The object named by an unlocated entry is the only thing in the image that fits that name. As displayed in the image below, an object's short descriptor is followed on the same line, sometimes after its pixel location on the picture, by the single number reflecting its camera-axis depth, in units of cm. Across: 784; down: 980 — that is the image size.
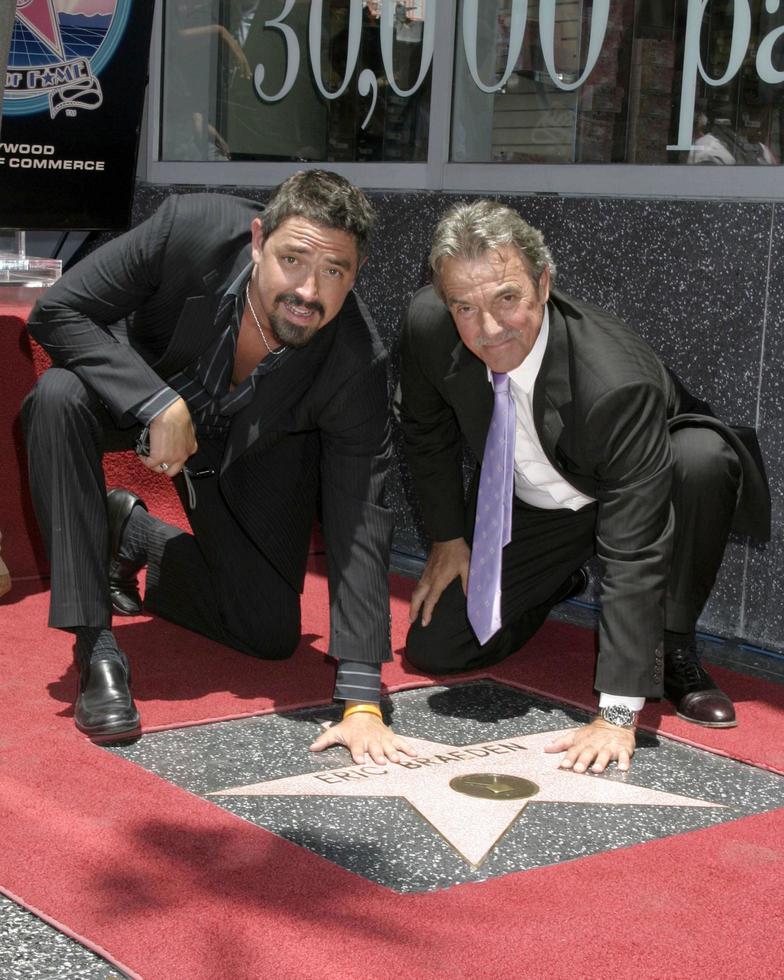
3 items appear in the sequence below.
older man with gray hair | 291
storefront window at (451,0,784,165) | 385
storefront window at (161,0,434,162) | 493
